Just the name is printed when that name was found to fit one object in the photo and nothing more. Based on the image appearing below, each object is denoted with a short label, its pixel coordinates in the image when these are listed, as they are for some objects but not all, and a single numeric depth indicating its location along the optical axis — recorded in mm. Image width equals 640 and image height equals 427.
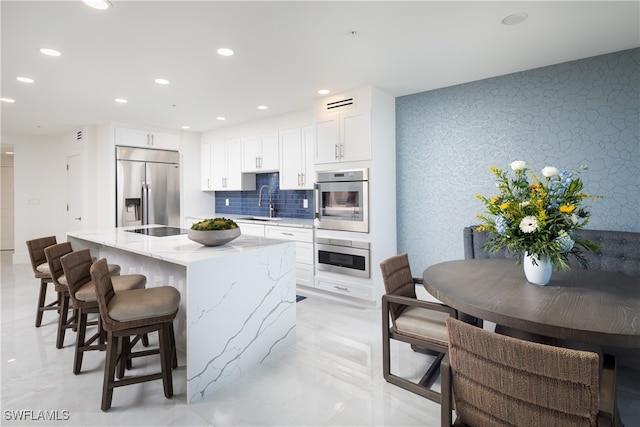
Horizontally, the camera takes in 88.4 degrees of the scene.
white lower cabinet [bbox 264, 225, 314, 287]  4246
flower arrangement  1679
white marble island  2064
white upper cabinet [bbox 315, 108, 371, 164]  3703
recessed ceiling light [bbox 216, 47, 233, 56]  2720
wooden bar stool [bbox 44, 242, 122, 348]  2596
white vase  1774
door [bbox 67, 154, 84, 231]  5770
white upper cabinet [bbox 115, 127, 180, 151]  5211
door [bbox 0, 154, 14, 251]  8297
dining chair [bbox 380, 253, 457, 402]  1959
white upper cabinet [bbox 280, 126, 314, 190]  4547
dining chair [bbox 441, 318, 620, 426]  969
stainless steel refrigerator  5250
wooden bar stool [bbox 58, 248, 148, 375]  2207
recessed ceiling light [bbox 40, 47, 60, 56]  2678
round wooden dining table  1268
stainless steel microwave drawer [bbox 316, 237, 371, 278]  3758
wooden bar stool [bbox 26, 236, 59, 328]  3083
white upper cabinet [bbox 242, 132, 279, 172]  5004
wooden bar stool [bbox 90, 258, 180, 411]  1916
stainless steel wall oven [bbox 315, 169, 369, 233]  3740
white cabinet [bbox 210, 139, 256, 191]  5566
